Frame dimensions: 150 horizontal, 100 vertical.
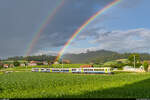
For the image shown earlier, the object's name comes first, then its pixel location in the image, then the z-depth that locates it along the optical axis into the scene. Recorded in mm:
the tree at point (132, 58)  78929
